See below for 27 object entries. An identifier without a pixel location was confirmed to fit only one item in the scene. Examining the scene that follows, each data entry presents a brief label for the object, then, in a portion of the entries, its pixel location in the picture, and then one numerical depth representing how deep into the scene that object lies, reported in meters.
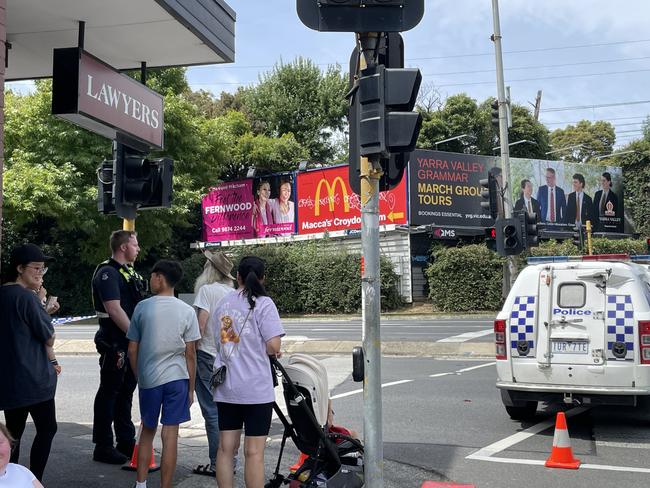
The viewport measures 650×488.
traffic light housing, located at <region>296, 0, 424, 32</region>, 5.03
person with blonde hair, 6.24
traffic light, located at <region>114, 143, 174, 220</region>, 7.05
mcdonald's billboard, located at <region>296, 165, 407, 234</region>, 34.72
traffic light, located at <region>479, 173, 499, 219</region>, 17.19
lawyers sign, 6.20
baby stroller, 5.22
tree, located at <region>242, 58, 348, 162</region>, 49.09
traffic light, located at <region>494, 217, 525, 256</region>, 16.91
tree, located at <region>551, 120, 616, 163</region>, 64.56
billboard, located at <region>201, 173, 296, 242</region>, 38.91
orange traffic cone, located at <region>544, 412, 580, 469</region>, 6.85
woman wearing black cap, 5.01
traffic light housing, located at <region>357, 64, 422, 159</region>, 4.93
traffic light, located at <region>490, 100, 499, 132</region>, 20.69
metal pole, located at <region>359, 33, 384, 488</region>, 4.93
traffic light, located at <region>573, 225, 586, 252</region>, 36.16
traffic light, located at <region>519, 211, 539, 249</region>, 17.27
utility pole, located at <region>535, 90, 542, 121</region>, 60.16
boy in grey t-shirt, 5.38
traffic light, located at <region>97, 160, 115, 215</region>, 7.15
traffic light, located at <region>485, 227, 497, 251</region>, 17.89
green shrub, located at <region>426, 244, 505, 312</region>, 30.78
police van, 8.14
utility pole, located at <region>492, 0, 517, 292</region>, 19.50
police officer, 6.20
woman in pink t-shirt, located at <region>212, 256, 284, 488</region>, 5.00
